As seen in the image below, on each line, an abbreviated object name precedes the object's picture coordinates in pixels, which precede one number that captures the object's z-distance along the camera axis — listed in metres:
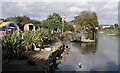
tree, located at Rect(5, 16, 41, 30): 29.73
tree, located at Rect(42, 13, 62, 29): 34.95
